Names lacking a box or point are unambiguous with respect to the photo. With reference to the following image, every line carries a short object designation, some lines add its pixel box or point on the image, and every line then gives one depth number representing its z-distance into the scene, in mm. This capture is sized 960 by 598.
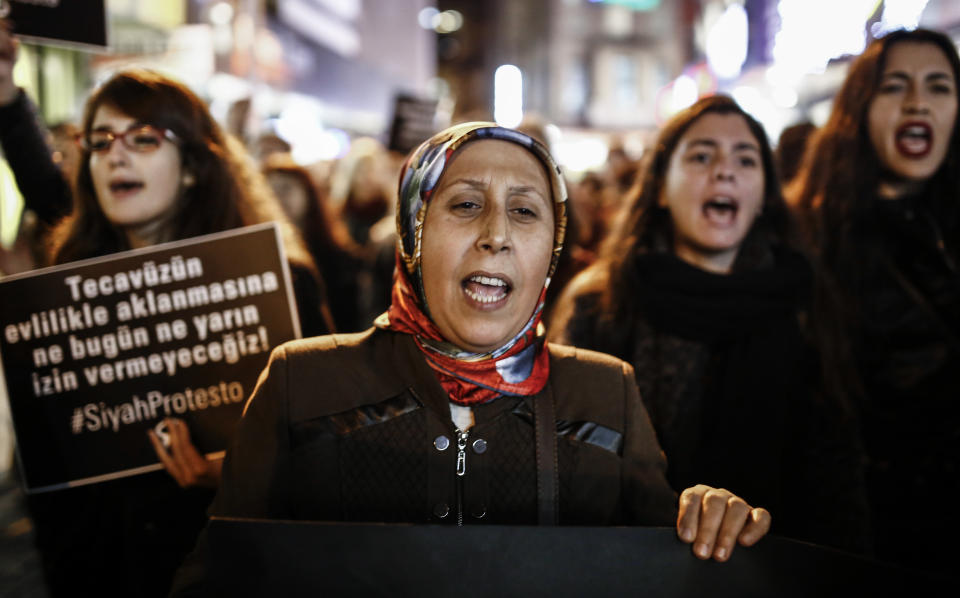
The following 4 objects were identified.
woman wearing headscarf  1508
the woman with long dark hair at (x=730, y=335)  2383
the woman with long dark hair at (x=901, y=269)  2604
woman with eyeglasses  2102
